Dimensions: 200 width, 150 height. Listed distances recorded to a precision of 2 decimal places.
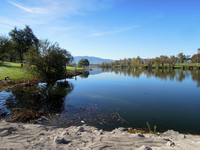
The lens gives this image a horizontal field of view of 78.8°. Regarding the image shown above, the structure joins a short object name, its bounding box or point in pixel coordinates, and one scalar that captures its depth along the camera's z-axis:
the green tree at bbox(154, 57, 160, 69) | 143.32
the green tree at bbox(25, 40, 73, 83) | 29.08
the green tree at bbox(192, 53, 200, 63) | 145.18
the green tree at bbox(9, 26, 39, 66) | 48.28
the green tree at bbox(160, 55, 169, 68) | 147.73
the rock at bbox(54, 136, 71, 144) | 6.29
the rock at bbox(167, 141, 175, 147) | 6.35
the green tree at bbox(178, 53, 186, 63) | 173.25
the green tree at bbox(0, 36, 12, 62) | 43.02
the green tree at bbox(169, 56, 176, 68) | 142.65
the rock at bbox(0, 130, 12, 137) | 6.94
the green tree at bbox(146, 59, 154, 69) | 158.23
